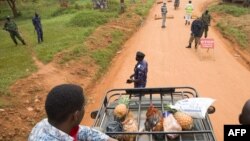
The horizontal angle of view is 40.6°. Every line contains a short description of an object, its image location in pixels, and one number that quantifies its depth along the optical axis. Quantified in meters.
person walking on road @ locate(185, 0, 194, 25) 19.94
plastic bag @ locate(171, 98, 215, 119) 4.02
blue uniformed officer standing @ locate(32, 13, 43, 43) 16.33
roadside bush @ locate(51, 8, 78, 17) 25.36
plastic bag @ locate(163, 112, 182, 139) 3.80
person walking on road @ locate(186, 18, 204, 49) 14.83
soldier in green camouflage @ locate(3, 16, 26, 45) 15.86
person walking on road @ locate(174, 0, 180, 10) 26.17
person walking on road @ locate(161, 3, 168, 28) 19.62
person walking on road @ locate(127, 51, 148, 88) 7.73
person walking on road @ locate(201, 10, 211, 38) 15.91
